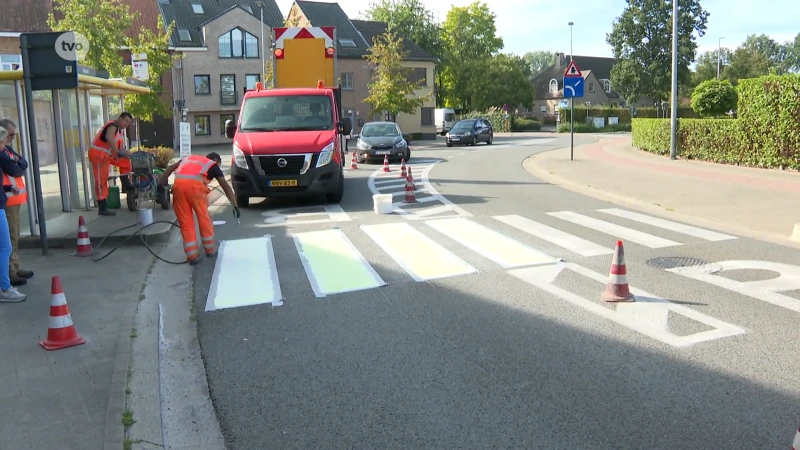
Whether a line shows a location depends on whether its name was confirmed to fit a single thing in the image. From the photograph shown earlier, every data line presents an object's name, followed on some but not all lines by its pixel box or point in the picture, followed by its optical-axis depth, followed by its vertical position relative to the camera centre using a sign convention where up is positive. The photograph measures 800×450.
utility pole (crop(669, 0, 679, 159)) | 23.45 +0.21
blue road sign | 23.05 +0.92
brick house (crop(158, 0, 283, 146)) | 49.38 +4.42
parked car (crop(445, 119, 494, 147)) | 39.22 -0.82
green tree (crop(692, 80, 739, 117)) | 30.23 +0.57
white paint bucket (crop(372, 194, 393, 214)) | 12.73 -1.50
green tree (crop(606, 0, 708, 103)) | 71.75 +7.12
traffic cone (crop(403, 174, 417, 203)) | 13.99 -1.44
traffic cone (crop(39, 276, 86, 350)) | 5.75 -1.58
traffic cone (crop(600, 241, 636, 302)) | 6.84 -1.62
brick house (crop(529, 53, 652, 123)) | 94.62 +3.50
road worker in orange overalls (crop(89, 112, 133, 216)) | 12.19 -0.44
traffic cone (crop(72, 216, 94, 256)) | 9.47 -1.50
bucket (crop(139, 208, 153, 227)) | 10.89 -1.37
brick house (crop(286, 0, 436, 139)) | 55.19 +4.56
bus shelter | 10.44 -0.12
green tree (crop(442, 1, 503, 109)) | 81.69 +9.15
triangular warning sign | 23.02 +1.40
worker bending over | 8.86 -0.86
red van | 13.30 -0.42
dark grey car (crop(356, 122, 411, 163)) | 25.91 -0.96
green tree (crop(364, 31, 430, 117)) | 45.99 +2.33
